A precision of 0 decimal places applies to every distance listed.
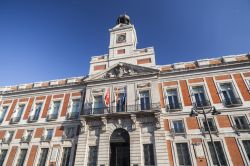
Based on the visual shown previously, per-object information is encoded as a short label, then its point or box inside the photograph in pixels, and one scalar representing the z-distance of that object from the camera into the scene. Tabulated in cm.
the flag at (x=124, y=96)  2063
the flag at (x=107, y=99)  2021
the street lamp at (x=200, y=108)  1837
